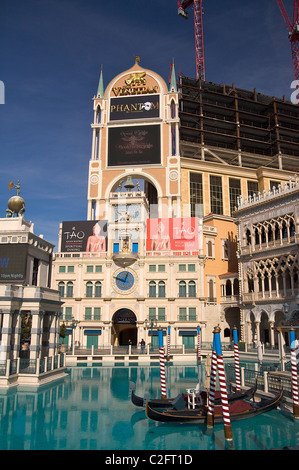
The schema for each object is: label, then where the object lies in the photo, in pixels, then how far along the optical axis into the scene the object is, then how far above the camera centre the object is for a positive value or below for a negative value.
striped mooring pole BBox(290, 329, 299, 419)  17.47 -3.12
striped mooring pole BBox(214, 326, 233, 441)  14.91 -3.35
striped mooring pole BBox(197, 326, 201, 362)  37.91 -3.00
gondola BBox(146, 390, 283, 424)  17.17 -4.29
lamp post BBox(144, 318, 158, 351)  44.58 -0.43
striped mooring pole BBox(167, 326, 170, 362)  36.67 -2.66
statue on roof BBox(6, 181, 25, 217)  31.06 +9.19
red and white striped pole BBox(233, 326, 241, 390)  22.31 -2.97
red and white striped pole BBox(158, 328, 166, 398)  21.53 -3.14
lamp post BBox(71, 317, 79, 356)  45.06 -0.58
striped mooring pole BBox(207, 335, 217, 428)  16.72 -3.83
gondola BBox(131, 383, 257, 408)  18.47 -4.05
